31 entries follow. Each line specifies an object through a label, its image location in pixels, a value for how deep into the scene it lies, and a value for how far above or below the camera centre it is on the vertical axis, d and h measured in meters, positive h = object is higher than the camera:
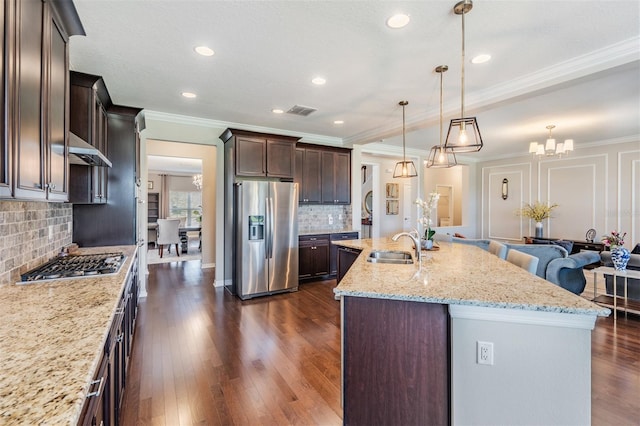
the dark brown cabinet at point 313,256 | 5.22 -0.78
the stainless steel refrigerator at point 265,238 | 4.38 -0.39
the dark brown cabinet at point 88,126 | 2.50 +0.74
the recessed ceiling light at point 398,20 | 2.10 +1.37
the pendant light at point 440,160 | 3.11 +0.60
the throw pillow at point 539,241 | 6.80 -0.66
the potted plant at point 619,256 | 3.66 -0.53
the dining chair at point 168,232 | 7.48 -0.51
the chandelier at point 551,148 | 4.99 +1.11
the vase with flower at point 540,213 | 7.15 -0.01
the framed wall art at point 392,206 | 8.64 +0.16
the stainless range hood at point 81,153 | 1.92 +0.40
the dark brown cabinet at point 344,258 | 3.91 -0.62
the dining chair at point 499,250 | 3.41 -0.43
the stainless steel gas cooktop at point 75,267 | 1.86 -0.39
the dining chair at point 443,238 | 4.66 -0.40
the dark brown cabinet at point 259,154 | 4.61 +0.93
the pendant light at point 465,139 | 2.39 +0.60
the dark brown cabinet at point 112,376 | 1.02 -0.74
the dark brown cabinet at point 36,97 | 1.12 +0.51
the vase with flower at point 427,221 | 3.31 -0.09
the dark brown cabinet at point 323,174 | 5.54 +0.72
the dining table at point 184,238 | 8.11 -0.73
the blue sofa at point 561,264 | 3.70 -0.64
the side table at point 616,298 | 3.59 -1.06
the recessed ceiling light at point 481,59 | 2.64 +1.37
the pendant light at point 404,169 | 4.25 +0.62
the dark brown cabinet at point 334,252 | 5.50 -0.73
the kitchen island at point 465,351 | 1.42 -0.72
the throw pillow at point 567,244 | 5.95 -0.62
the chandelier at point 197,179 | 9.40 +1.02
